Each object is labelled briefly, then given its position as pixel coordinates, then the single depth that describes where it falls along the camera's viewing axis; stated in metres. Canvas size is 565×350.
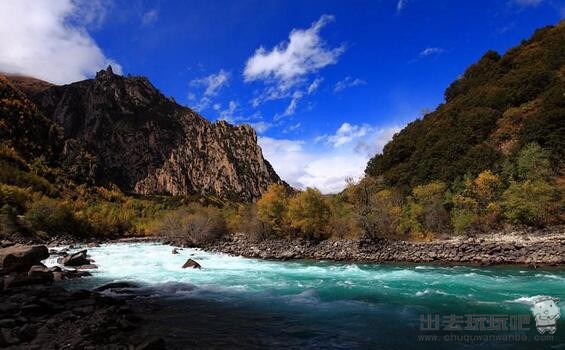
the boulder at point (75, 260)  36.03
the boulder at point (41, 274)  26.17
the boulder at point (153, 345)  12.16
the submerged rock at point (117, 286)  24.75
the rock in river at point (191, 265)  37.69
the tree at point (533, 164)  51.00
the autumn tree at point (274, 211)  63.69
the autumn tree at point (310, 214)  57.97
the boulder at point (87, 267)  35.19
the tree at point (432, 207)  54.78
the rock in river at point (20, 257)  29.12
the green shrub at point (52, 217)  80.88
